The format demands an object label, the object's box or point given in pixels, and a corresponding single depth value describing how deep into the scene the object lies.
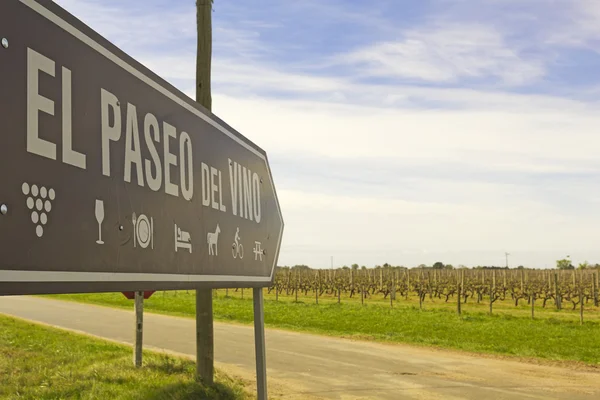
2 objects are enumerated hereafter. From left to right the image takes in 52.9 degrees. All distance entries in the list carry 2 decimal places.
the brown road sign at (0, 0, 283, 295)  2.10
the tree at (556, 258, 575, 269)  118.71
